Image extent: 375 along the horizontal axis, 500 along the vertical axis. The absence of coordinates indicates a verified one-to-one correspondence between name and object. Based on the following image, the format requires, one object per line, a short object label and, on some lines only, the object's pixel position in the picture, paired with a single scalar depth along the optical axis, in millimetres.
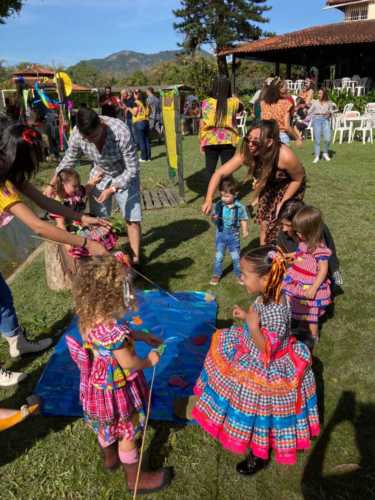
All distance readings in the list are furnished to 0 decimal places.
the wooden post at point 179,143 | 7129
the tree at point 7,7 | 14383
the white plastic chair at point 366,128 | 12719
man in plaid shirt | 3878
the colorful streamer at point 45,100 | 12789
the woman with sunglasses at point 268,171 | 3361
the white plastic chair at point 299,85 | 20531
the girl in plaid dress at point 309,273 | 3135
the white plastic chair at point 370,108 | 14036
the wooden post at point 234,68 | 23266
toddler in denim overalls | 4078
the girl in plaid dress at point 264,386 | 2201
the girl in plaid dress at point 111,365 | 1909
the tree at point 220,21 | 37344
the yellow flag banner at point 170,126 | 7433
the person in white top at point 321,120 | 9820
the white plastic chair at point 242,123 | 15626
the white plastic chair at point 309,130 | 13902
